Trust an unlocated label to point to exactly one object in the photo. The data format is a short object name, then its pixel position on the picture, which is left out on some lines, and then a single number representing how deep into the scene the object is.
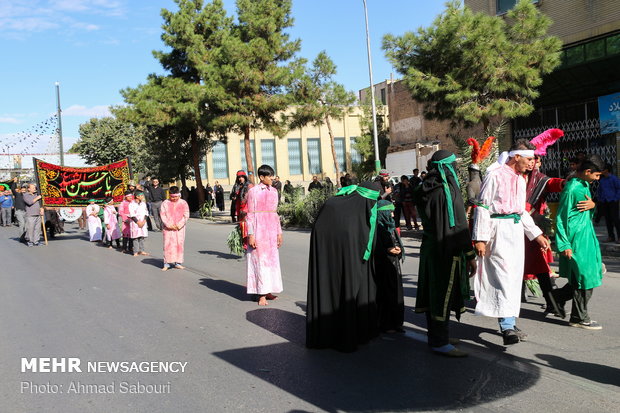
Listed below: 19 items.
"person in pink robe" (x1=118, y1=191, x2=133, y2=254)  14.20
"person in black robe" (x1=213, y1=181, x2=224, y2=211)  34.00
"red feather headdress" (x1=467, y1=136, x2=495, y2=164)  6.96
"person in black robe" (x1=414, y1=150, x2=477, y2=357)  5.02
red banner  17.48
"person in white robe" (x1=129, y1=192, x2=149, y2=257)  13.68
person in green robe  5.71
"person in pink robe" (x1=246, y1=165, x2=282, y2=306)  7.59
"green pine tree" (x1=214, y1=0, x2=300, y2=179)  23.17
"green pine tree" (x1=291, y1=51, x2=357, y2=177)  24.70
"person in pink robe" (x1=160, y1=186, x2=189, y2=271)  11.08
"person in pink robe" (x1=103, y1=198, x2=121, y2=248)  15.85
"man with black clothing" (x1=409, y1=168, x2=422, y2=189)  15.84
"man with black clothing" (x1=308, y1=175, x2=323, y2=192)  20.70
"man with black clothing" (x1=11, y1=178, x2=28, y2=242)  18.45
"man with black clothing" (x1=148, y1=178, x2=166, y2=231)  19.83
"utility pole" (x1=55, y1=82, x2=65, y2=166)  33.69
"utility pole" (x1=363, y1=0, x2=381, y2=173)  24.98
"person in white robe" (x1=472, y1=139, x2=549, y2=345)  5.13
